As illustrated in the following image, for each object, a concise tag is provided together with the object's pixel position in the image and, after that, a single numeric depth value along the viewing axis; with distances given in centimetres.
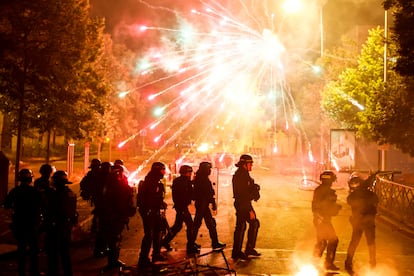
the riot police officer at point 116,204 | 855
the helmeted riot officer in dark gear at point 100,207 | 904
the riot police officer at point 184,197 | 979
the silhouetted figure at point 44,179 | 785
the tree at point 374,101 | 1781
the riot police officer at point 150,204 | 863
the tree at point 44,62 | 1436
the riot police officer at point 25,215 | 750
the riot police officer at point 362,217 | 890
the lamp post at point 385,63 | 1986
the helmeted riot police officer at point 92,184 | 1088
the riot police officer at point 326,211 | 891
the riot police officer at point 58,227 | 751
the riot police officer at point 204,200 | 985
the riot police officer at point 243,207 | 934
